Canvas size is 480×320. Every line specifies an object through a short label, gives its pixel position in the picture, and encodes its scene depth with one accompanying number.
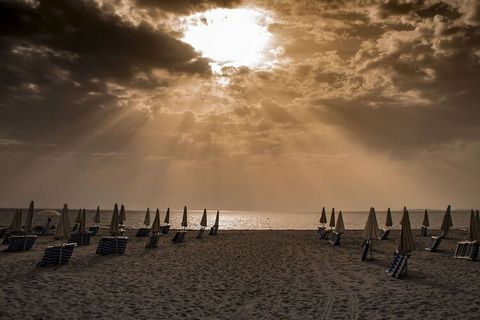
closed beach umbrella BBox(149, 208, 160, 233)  26.82
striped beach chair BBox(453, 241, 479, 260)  18.45
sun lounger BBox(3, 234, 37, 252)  20.02
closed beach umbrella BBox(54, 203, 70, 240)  16.08
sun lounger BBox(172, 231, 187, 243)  27.16
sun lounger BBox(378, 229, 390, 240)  31.28
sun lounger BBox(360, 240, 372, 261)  18.52
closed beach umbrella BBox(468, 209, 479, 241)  19.55
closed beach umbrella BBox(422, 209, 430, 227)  33.51
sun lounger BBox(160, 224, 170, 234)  34.98
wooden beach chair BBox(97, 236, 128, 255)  19.81
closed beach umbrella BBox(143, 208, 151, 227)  35.33
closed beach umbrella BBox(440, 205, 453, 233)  24.91
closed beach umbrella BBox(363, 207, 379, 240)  18.44
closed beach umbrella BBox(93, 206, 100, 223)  32.81
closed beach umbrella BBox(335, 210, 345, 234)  26.17
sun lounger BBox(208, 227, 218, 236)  35.16
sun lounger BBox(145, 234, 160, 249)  23.41
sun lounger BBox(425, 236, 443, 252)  22.34
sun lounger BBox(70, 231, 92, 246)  23.66
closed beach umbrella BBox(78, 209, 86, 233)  23.08
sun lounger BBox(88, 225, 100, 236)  32.09
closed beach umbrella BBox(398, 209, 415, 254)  15.02
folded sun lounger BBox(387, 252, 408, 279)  14.09
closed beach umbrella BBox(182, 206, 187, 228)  34.06
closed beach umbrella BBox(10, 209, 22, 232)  23.41
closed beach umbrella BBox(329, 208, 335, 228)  31.08
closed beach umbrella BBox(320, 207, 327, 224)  34.34
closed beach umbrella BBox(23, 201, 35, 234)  21.04
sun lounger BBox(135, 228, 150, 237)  31.98
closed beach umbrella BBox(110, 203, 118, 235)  20.76
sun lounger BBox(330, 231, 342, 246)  26.09
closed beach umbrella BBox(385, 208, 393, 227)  33.00
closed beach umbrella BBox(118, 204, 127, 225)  25.48
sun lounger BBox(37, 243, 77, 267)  15.67
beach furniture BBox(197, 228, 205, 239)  31.84
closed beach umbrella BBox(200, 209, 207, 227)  34.80
